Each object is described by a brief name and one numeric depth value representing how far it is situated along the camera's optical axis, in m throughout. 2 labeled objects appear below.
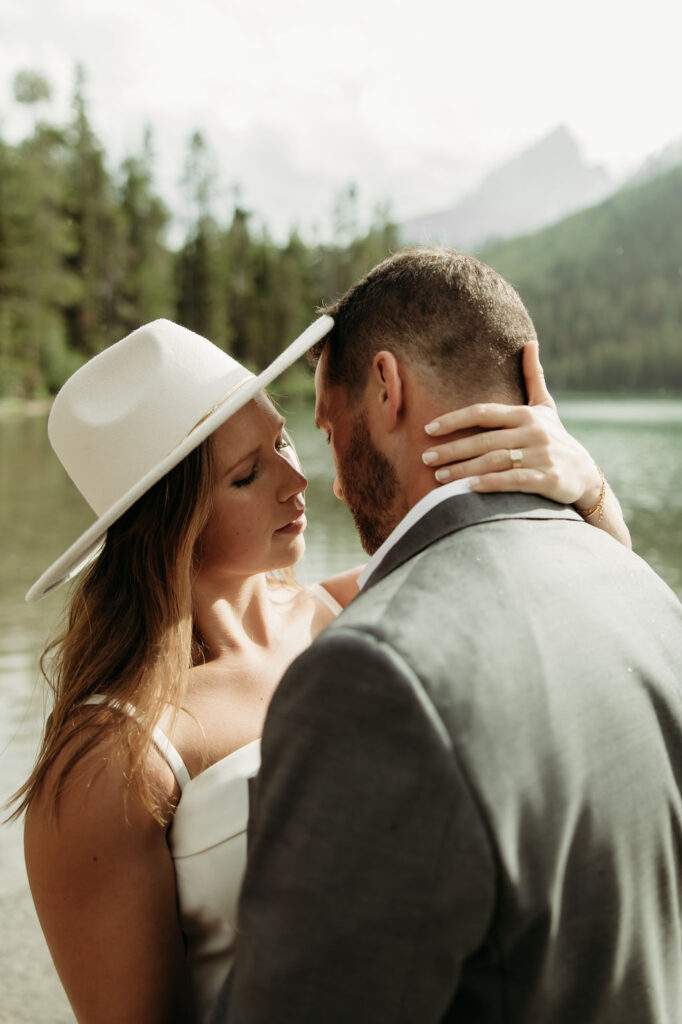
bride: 0.96
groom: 0.69
